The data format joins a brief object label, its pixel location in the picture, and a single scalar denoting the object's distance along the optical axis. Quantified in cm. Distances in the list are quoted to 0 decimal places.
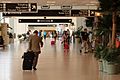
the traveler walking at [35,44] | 1370
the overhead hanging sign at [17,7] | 2295
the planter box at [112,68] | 1267
